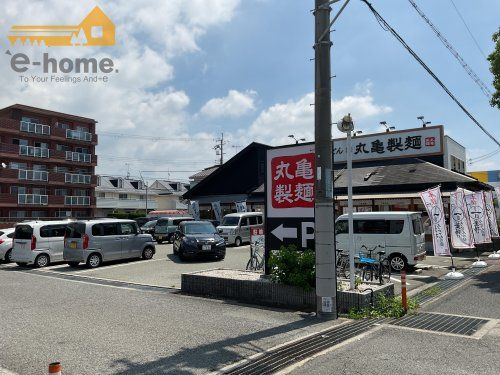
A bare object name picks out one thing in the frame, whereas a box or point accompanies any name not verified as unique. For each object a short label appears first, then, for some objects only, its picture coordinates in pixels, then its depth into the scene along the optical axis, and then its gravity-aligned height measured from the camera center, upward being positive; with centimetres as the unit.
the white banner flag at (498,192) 1942 +86
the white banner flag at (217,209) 2998 +12
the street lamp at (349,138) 868 +155
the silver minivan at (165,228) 2591 -106
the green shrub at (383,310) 738 -185
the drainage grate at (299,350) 482 -185
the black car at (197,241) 1608 -121
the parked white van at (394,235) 1341 -84
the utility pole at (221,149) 6190 +942
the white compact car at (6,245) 1681 -137
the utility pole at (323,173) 716 +67
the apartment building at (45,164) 3522 +456
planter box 766 -166
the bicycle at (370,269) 1038 -151
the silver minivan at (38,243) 1523 -116
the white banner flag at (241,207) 2680 +26
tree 1505 +530
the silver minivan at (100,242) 1462 -111
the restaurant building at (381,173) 2111 +245
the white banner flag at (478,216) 1586 -24
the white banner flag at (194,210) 3142 +9
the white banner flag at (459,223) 1439 -47
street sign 843 +30
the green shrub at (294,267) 785 -110
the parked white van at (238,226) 2280 -86
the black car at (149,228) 2802 -115
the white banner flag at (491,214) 1774 -18
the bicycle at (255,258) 1132 -132
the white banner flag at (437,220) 1307 -32
